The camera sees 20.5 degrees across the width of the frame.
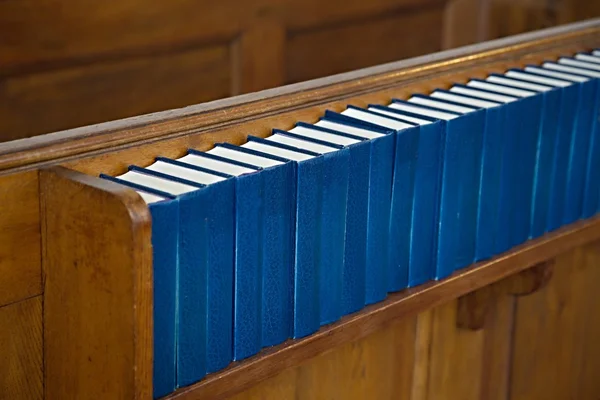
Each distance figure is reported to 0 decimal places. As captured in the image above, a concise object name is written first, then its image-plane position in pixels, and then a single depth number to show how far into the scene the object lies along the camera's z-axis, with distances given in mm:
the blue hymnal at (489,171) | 1920
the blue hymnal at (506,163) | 1948
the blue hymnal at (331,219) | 1713
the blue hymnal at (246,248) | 1636
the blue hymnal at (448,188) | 1862
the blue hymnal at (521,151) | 1964
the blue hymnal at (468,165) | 1886
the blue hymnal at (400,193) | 1801
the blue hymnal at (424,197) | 1833
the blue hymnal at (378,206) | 1774
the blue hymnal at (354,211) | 1746
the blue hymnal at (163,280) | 1567
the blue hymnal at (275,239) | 1662
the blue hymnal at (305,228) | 1682
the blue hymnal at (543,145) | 2009
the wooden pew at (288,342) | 1550
